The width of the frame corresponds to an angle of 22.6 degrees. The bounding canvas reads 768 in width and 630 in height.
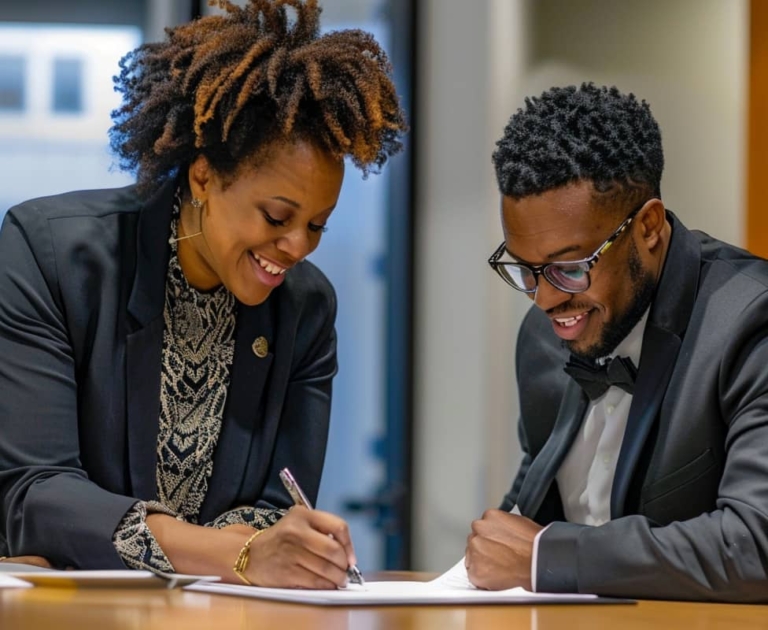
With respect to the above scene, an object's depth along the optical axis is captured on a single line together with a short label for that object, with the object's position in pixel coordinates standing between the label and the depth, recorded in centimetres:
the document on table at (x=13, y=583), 144
